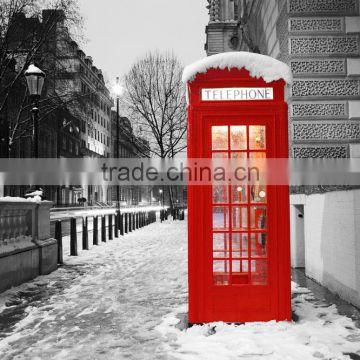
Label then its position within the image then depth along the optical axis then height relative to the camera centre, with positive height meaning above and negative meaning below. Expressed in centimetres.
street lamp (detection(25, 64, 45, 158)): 1007 +254
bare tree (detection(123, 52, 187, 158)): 3397 +739
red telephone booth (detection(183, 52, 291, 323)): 487 -14
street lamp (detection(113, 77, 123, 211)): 2202 +518
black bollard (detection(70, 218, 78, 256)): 1145 -125
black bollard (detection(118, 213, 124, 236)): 1831 -137
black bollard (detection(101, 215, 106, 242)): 1530 -137
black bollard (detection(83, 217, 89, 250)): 1292 -133
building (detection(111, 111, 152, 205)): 8965 +79
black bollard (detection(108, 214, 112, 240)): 1620 -135
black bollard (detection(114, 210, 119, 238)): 1734 -118
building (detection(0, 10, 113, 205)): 2044 +580
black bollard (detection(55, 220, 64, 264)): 1009 -102
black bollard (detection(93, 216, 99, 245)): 1426 -134
